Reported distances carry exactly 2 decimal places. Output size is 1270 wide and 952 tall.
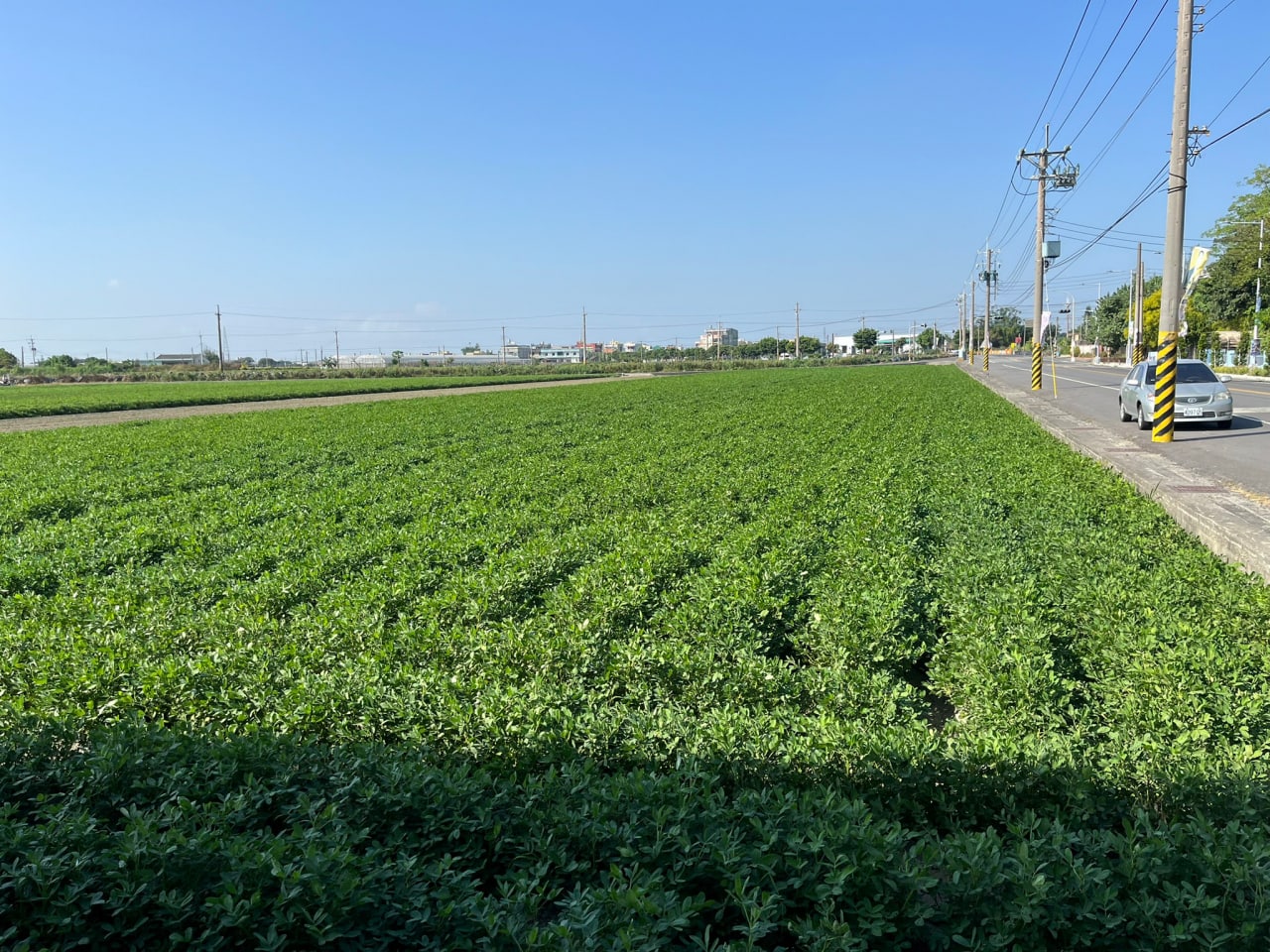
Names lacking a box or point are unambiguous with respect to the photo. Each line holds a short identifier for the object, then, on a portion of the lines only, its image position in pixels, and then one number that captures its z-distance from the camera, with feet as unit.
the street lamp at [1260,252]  185.51
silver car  62.49
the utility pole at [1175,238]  54.90
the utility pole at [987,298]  231.50
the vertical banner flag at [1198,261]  87.76
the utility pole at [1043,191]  133.01
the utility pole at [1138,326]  187.01
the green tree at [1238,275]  224.53
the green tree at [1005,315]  618.44
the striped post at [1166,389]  54.70
